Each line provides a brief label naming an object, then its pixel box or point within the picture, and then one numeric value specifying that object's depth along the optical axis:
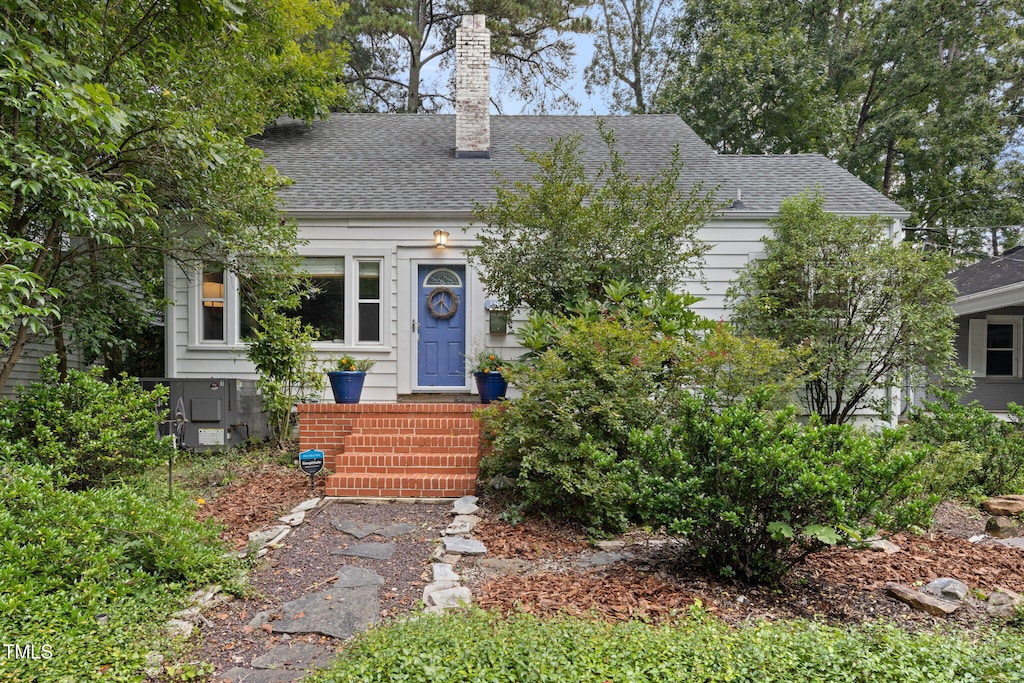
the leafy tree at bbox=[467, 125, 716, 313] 6.04
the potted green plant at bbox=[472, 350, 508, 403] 6.00
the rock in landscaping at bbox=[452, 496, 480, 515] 4.53
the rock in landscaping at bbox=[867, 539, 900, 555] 3.84
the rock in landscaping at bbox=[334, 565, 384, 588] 3.24
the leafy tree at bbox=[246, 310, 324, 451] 6.34
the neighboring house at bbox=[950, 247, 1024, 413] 11.18
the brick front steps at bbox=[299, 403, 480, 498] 5.03
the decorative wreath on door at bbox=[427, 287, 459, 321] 7.77
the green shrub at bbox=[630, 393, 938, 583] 2.85
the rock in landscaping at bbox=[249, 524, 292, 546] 3.85
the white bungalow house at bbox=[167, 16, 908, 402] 7.62
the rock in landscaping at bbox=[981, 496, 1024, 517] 4.72
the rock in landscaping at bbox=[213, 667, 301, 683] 2.28
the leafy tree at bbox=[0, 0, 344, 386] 3.52
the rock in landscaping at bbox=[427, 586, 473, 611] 2.85
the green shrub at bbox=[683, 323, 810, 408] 4.31
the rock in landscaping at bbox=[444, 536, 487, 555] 3.71
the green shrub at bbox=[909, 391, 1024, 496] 5.45
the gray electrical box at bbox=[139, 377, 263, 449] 6.56
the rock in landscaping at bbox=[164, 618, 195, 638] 2.57
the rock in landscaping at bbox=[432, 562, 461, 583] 3.27
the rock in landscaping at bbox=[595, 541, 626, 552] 3.82
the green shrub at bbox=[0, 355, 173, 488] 3.89
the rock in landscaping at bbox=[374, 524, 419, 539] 4.11
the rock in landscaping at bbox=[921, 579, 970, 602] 3.11
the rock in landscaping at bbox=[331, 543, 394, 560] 3.70
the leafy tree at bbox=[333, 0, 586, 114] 14.05
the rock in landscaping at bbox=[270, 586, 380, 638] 2.71
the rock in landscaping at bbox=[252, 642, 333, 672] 2.38
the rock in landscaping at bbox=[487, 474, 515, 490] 4.87
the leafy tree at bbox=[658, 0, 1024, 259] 13.52
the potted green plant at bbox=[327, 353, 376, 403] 5.92
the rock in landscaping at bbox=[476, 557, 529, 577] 3.41
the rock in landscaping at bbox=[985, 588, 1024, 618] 2.90
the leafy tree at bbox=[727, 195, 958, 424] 6.54
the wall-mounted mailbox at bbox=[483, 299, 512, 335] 7.49
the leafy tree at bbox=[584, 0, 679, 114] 17.27
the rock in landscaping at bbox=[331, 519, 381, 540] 4.11
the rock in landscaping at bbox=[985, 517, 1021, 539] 4.37
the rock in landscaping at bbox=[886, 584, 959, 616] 2.90
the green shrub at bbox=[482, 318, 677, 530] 4.15
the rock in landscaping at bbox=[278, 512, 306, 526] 4.26
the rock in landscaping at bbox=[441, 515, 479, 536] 4.08
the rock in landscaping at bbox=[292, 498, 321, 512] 4.60
